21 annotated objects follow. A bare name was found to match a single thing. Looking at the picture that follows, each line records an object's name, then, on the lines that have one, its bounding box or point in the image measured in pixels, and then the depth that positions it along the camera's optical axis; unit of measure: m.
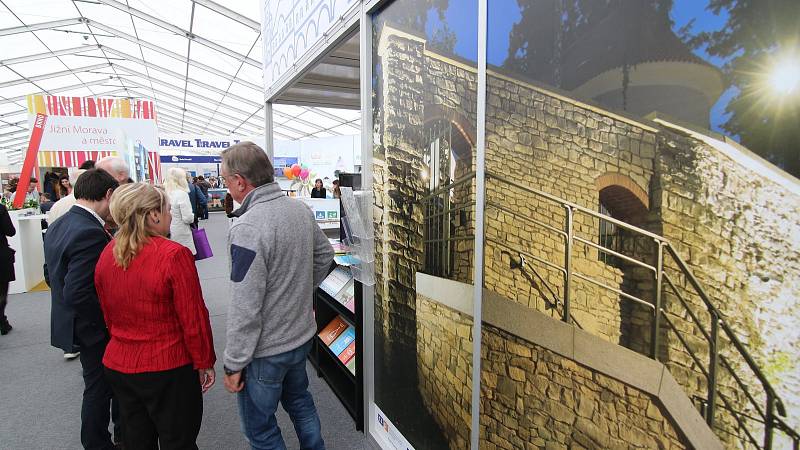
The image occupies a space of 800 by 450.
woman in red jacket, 1.58
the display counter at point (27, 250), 5.68
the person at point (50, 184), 7.31
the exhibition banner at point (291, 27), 2.51
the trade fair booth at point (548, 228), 0.84
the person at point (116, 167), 3.13
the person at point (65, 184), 4.68
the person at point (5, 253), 3.88
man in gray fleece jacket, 1.58
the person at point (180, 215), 4.29
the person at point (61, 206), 3.40
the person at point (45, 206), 6.77
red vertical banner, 7.23
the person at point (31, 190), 7.71
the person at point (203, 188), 13.10
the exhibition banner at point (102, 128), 7.54
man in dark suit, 1.92
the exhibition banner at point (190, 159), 17.33
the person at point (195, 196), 9.38
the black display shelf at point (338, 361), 2.46
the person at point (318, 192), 8.97
